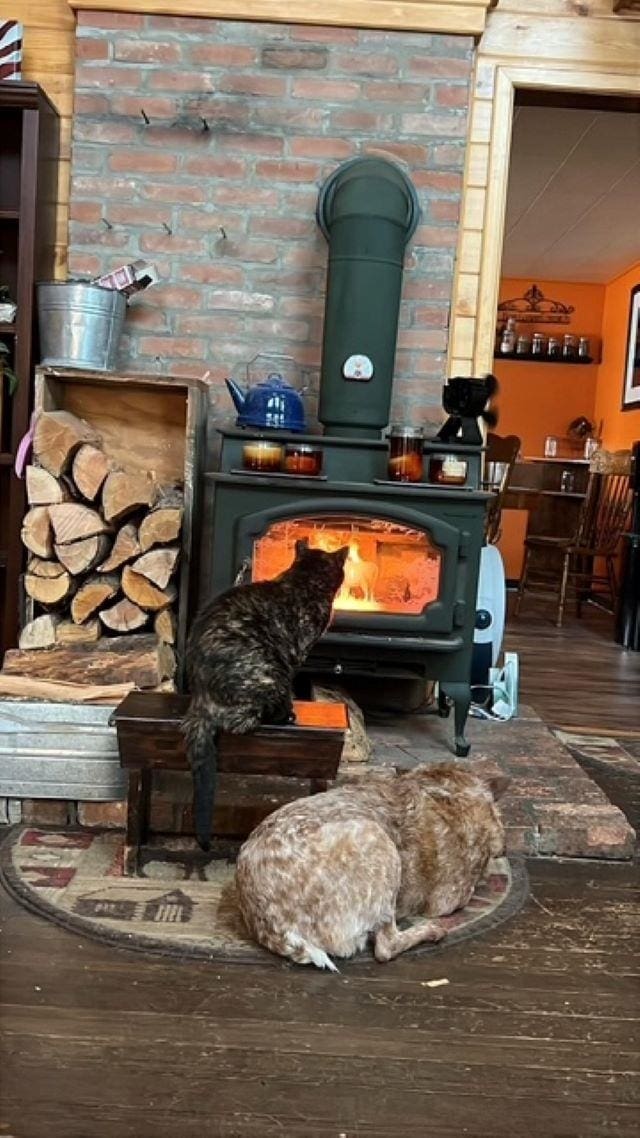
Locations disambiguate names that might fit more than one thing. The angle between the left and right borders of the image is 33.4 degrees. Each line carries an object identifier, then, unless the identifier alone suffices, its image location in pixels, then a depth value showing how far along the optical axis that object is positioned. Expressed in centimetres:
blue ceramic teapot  323
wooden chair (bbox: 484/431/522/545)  646
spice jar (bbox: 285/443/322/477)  309
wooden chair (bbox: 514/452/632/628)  725
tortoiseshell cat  229
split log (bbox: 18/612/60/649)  323
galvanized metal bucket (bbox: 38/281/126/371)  330
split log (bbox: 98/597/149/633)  329
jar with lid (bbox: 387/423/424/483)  309
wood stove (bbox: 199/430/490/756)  301
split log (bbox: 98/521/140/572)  326
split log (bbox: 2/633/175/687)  298
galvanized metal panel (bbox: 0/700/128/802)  269
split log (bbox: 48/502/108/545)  323
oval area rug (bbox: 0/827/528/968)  210
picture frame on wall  797
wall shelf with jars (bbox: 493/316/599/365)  892
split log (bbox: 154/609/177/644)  330
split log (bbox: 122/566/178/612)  328
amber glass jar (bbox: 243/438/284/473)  308
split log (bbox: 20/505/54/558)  325
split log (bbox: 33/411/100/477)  328
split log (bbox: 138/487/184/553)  324
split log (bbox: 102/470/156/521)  324
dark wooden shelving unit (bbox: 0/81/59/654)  335
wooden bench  235
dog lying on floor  199
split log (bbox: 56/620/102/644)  326
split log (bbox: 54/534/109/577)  324
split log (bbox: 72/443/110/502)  328
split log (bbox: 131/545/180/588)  325
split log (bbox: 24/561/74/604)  326
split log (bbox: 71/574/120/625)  327
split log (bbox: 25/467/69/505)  328
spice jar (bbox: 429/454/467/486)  312
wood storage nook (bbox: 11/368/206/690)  324
